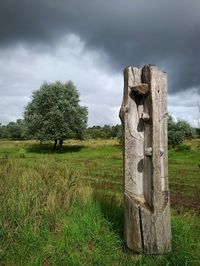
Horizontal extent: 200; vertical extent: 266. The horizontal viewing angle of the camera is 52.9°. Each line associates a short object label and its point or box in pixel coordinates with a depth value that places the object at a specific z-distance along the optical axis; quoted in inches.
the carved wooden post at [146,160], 102.6
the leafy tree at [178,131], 853.7
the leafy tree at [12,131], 1961.8
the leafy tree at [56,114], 873.5
